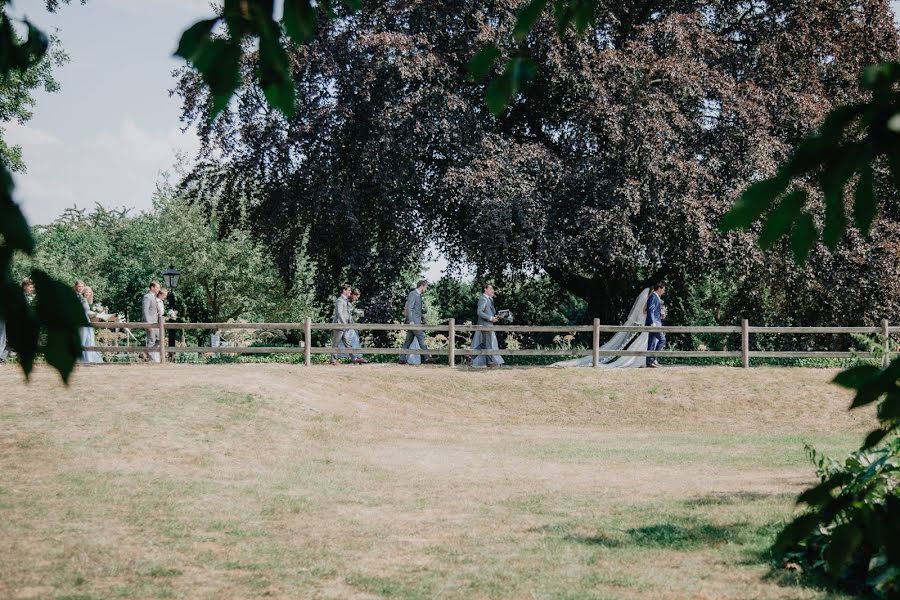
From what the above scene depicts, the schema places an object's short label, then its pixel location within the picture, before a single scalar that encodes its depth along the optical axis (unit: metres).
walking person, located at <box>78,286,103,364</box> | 19.26
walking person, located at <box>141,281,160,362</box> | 22.59
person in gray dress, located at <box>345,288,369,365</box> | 23.11
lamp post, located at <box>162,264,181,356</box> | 30.78
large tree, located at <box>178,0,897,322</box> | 22.11
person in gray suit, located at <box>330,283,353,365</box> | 23.50
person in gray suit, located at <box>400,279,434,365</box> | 23.28
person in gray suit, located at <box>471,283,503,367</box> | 22.64
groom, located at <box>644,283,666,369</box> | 22.39
